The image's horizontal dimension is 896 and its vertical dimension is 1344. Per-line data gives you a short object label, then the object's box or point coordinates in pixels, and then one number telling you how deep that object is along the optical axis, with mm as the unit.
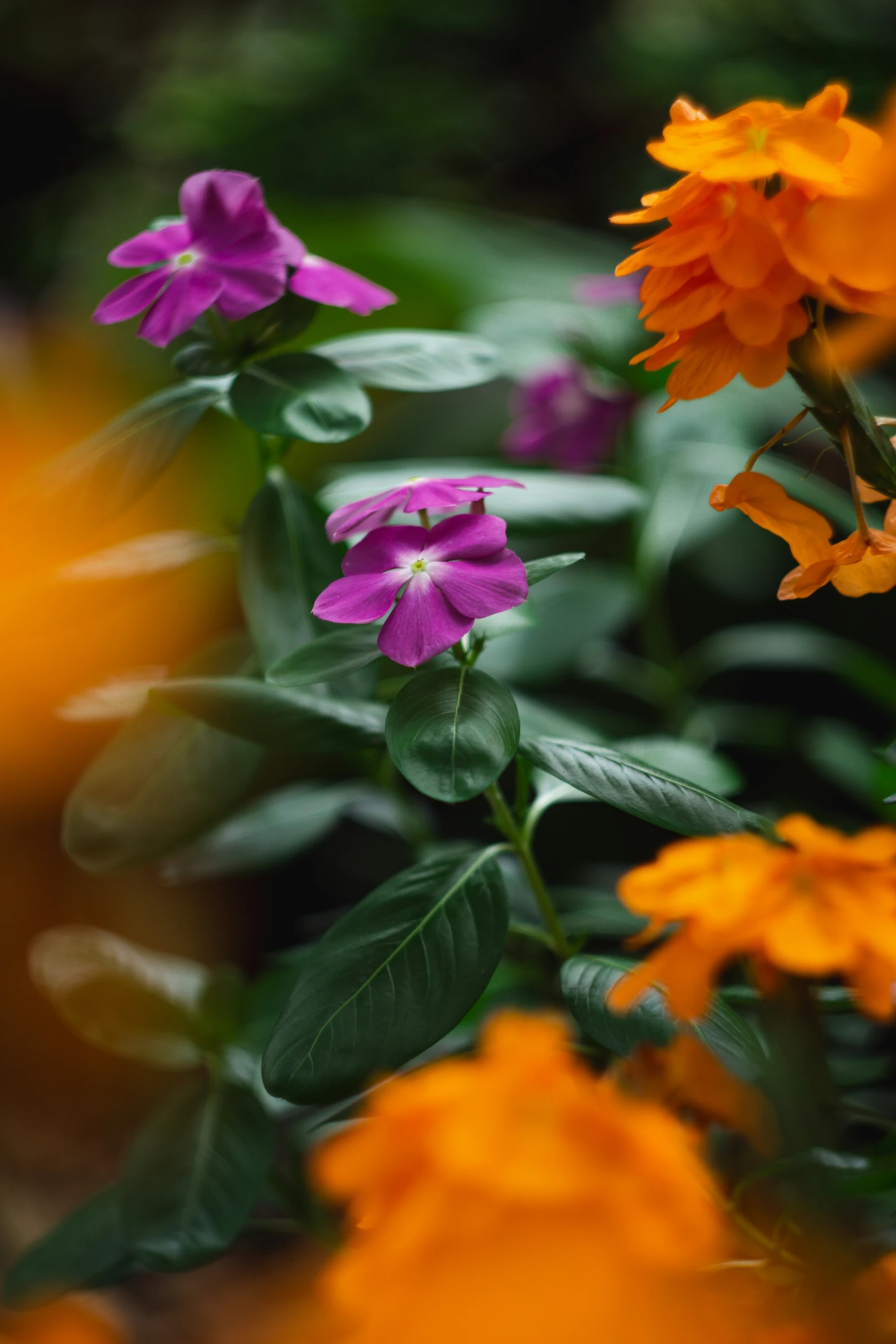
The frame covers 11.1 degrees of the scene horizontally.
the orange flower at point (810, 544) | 873
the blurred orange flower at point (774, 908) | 815
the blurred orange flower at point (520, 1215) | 793
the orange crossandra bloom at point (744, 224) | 858
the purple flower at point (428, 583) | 872
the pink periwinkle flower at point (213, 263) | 907
